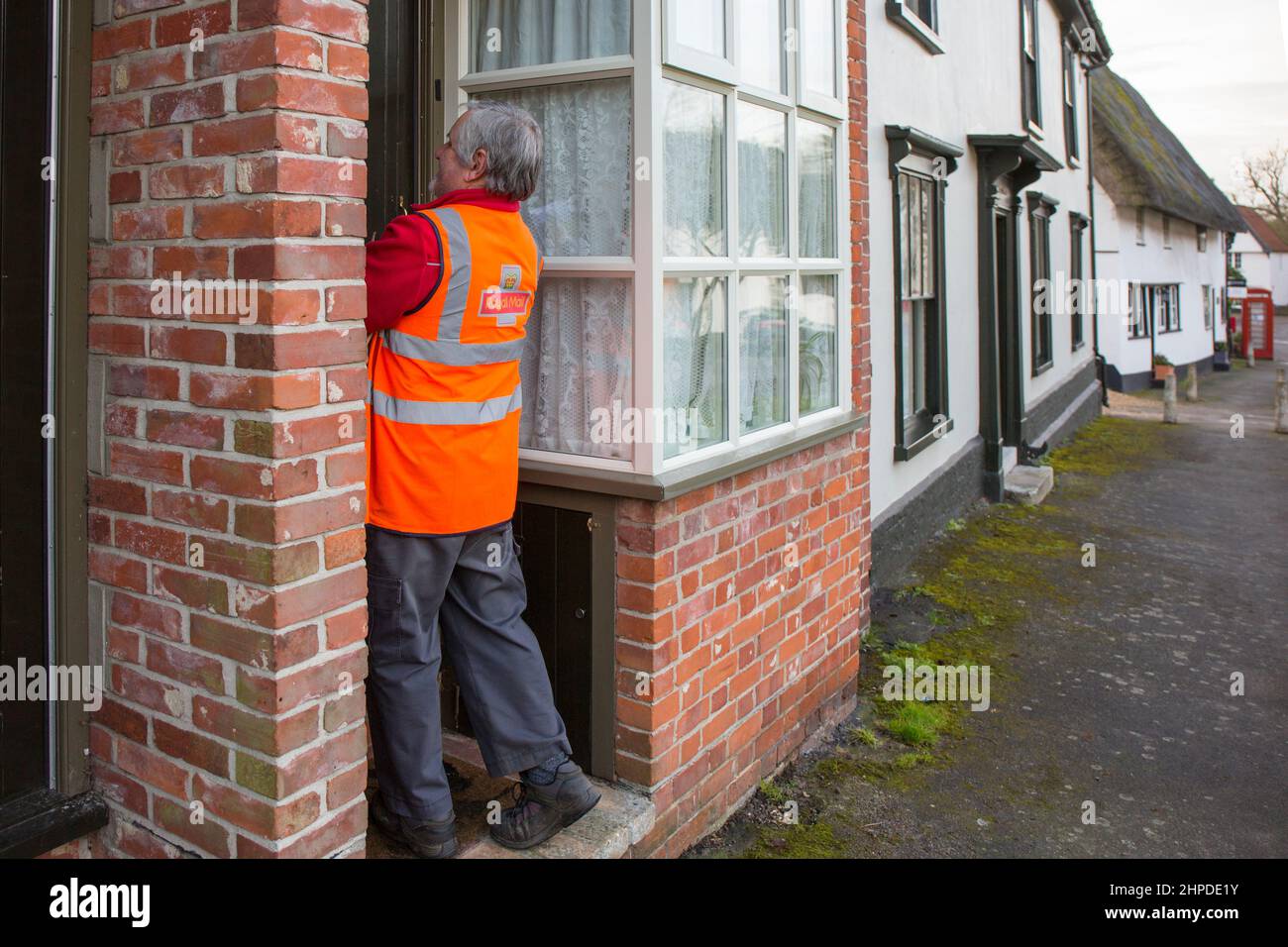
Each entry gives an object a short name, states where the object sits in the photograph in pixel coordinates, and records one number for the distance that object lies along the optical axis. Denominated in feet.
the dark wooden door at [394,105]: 12.16
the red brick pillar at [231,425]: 8.32
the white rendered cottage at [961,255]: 26.20
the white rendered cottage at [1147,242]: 72.13
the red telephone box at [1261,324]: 108.27
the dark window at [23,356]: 8.57
